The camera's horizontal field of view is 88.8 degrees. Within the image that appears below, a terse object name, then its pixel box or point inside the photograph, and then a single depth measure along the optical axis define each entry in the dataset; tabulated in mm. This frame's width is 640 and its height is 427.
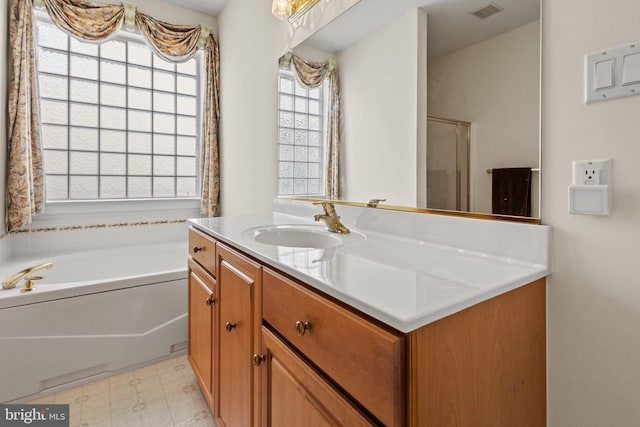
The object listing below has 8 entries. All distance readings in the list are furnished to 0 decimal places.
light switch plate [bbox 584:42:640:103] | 685
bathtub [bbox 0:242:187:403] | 1646
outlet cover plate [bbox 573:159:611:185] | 725
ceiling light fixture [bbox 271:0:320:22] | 1833
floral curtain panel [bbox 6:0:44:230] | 2305
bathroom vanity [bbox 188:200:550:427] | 567
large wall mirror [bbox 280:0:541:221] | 900
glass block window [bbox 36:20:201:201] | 2723
